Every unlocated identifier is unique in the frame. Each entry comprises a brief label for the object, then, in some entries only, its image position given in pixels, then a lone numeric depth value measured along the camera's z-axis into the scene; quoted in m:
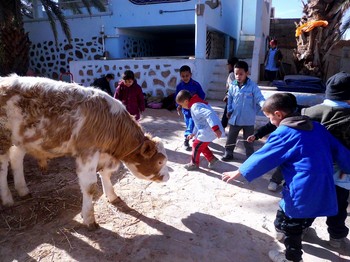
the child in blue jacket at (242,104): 4.51
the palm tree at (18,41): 9.58
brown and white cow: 2.96
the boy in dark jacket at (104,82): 9.45
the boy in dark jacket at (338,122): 2.55
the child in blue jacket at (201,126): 4.11
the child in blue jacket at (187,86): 5.43
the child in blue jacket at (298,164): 2.22
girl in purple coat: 5.38
